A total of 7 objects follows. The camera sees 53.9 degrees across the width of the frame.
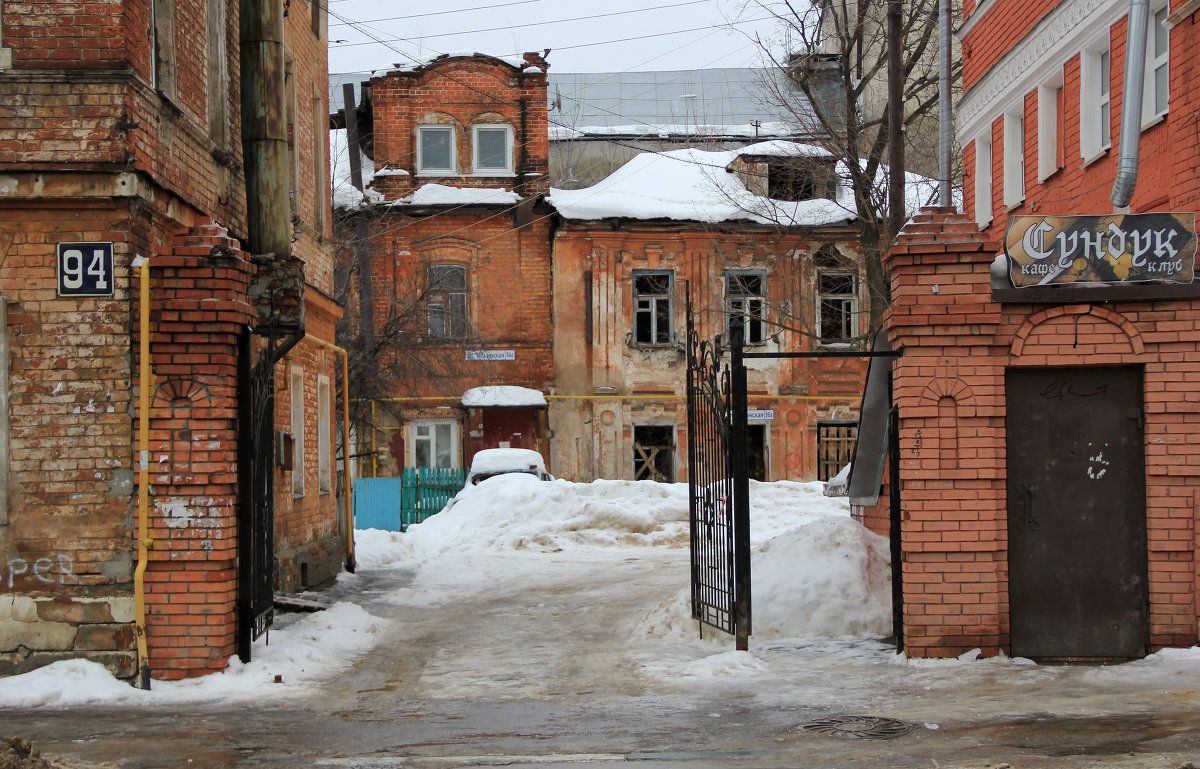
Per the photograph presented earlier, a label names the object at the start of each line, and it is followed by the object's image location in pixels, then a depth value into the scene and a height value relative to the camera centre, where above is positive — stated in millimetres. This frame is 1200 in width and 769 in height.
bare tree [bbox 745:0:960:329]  20891 +5385
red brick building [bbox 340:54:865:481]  27719 +2508
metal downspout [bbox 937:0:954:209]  15656 +4090
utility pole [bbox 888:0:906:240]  16656 +3884
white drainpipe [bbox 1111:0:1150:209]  10500 +2581
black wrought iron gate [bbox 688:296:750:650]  8922 -803
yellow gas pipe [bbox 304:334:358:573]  16141 -1048
